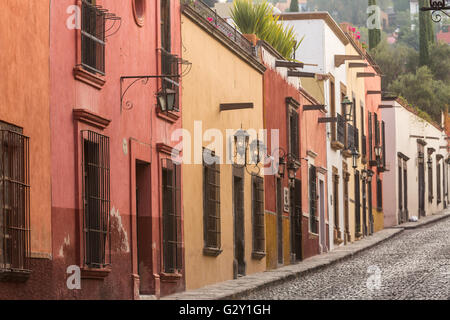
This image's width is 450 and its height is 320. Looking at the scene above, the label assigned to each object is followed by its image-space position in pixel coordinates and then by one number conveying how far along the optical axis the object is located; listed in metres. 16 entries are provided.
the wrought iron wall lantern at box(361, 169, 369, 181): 37.59
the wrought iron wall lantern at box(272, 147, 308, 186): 24.27
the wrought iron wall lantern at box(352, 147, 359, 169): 33.91
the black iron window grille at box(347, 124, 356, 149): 34.41
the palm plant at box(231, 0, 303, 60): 25.30
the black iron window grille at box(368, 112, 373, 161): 39.22
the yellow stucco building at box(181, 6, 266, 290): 17.50
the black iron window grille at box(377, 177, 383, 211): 41.19
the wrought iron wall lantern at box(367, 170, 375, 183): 38.56
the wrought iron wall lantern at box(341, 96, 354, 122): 31.11
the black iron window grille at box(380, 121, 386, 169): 41.78
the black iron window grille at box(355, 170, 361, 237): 35.60
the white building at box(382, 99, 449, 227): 43.03
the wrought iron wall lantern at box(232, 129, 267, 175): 20.67
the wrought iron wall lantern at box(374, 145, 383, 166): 38.84
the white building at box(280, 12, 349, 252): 30.58
